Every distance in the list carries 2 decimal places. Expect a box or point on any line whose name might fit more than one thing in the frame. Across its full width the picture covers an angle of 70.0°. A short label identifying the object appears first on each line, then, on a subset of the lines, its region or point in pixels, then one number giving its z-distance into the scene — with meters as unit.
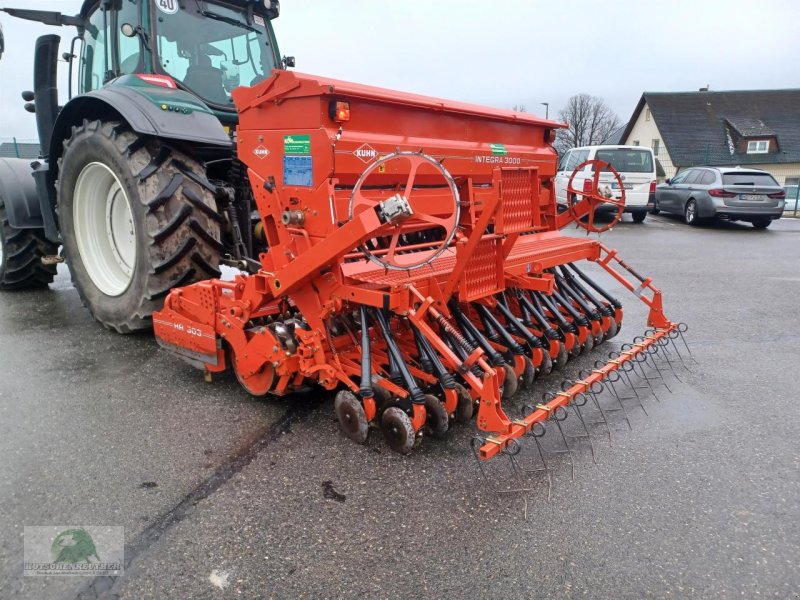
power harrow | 2.64
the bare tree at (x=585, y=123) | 55.59
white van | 12.89
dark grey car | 12.34
